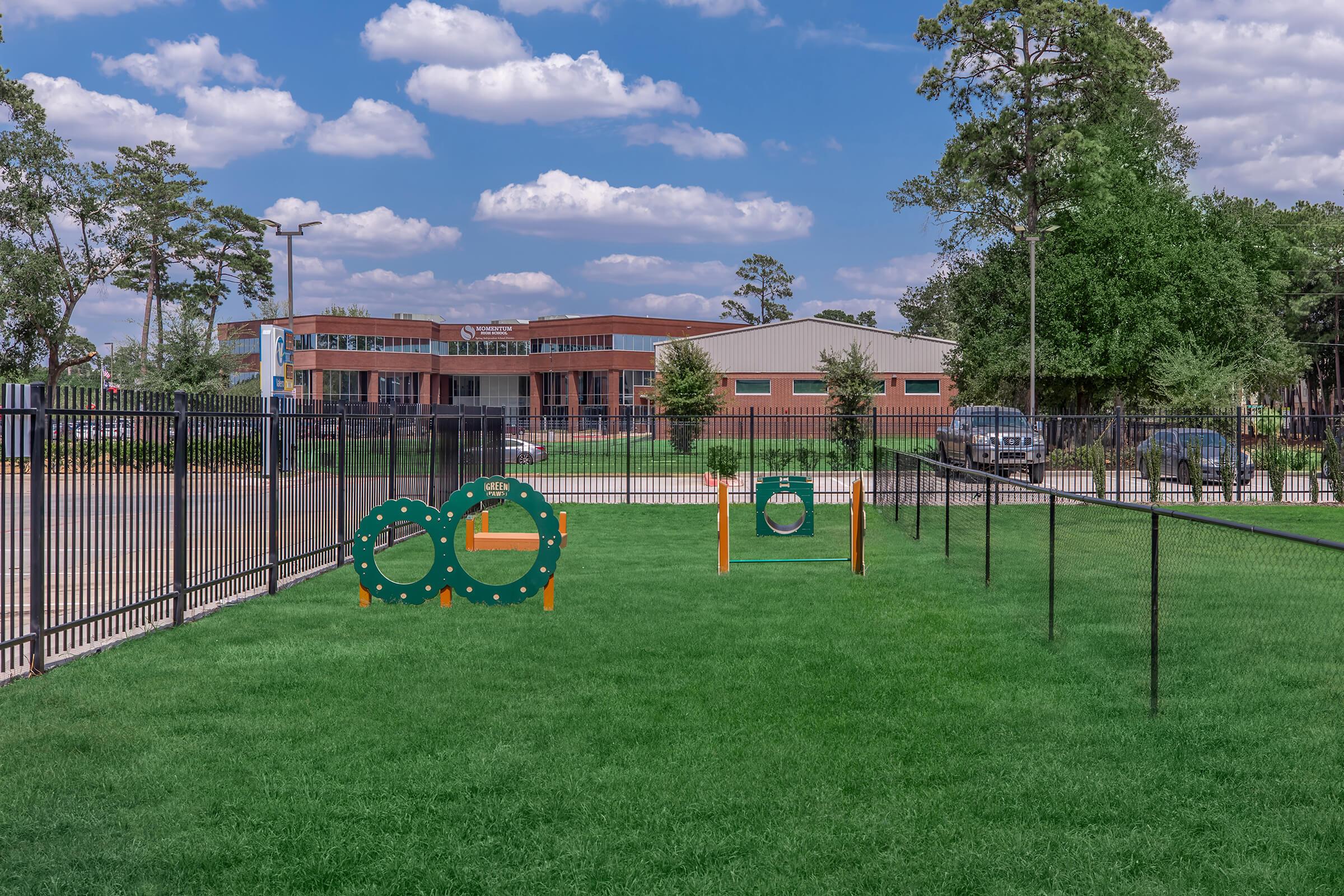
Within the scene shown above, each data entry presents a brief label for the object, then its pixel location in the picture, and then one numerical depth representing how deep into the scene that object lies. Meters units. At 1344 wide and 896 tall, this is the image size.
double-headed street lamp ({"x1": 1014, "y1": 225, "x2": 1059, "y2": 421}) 34.38
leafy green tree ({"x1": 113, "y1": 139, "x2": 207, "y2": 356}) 57.66
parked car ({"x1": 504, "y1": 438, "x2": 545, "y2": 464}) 33.84
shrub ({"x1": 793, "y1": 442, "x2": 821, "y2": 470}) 31.70
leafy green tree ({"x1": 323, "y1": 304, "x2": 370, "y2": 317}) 89.44
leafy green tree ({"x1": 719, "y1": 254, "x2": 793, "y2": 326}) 111.75
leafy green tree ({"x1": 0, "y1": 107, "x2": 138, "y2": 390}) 47.31
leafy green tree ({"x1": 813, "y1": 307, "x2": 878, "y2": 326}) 122.19
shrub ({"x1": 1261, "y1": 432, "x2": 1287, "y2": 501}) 24.56
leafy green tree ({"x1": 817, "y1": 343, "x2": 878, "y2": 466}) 48.81
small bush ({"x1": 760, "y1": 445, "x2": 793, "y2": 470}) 31.88
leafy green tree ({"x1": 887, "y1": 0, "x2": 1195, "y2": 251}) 43.31
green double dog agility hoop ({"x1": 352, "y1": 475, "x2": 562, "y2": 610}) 10.70
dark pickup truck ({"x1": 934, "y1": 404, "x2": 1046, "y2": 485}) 25.92
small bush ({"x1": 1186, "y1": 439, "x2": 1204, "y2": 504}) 21.61
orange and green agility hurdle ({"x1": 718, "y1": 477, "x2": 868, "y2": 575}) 12.64
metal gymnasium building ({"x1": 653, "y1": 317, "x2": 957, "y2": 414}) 66.44
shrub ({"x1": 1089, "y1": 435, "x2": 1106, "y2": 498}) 24.59
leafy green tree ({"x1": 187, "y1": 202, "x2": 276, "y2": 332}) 69.00
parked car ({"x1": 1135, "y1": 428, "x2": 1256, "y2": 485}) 25.09
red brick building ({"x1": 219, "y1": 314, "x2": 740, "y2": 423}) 79.88
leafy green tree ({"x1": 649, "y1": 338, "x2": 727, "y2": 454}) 49.12
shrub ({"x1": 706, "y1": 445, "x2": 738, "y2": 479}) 28.98
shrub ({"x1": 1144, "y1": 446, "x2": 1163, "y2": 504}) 23.42
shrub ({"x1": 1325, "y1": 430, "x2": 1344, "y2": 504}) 23.88
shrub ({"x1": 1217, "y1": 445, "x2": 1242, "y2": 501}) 24.80
